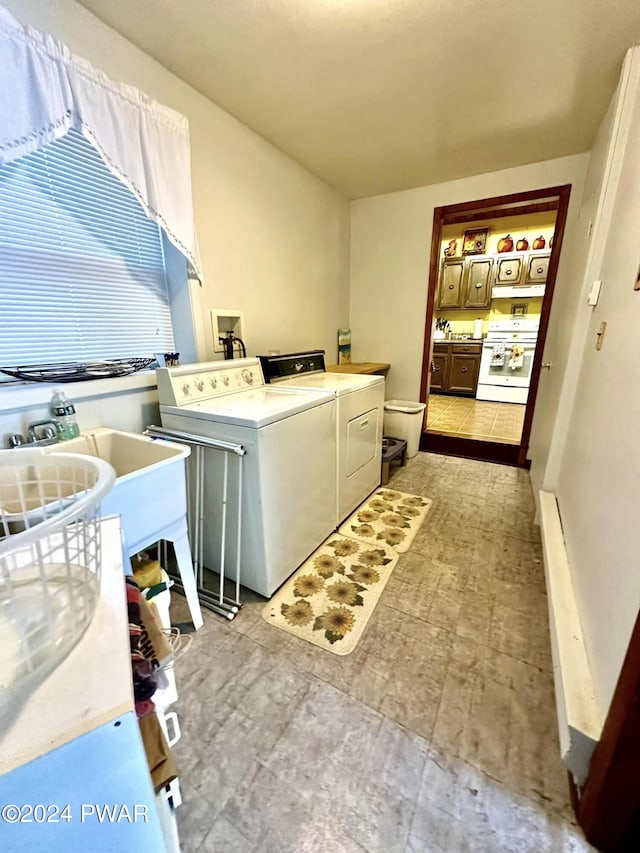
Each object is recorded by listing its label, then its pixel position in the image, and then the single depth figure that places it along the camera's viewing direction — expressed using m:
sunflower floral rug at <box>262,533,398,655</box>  1.48
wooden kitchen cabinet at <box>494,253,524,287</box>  5.05
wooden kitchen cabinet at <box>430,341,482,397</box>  5.43
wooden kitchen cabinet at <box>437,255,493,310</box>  5.30
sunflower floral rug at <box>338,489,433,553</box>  2.11
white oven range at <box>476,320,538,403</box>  4.95
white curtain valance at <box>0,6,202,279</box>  1.13
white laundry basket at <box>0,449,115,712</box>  0.46
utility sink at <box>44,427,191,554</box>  1.14
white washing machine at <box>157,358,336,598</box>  1.48
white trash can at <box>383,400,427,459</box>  3.27
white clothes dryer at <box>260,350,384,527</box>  2.06
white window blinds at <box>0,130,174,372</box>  1.33
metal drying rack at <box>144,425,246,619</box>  1.50
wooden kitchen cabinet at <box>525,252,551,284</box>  4.91
